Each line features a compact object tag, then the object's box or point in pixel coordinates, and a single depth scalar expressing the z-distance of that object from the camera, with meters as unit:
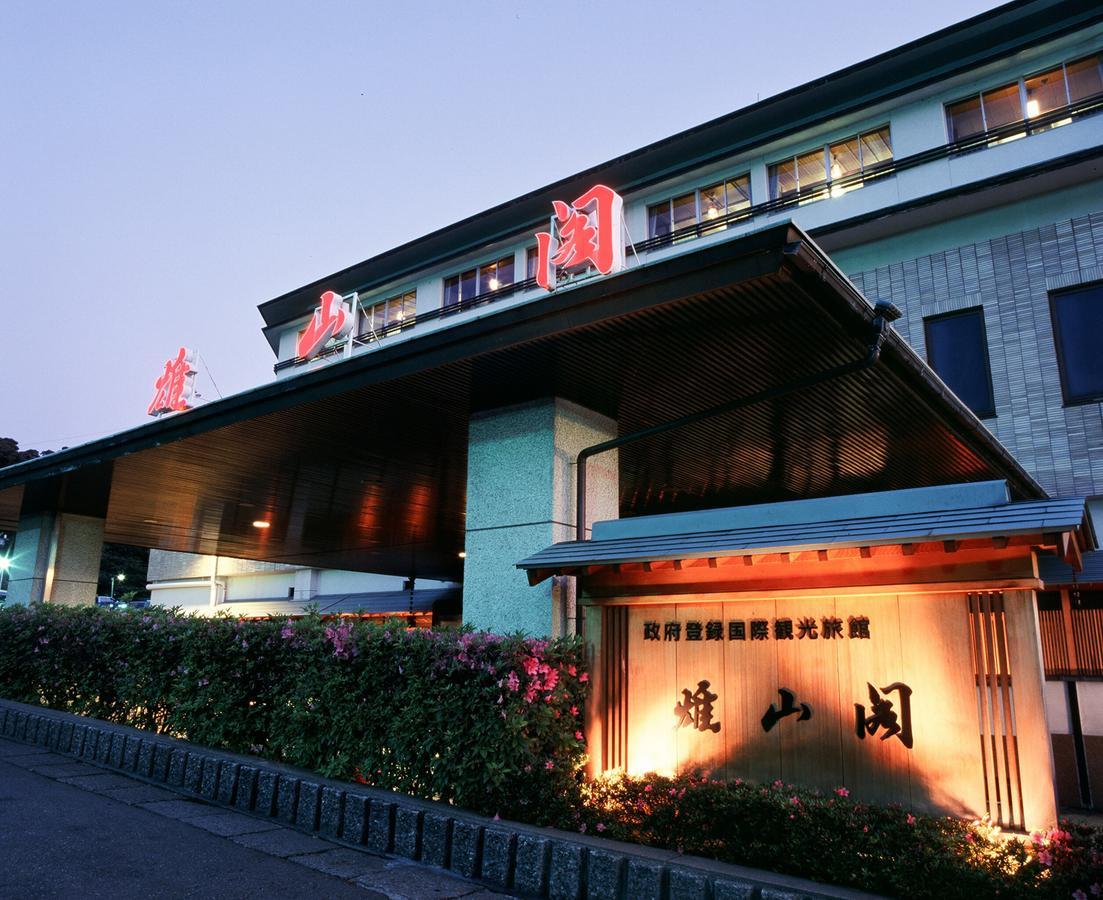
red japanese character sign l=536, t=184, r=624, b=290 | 14.59
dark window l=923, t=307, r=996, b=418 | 15.21
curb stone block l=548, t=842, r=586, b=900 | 5.02
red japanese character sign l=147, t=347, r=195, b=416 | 19.25
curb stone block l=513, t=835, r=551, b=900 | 5.17
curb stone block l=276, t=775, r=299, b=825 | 6.80
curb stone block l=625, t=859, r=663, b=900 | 4.71
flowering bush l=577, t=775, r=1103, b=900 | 4.54
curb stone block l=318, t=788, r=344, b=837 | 6.43
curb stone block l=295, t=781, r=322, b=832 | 6.61
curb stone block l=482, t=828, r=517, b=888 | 5.33
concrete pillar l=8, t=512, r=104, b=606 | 15.25
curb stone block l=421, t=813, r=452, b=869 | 5.73
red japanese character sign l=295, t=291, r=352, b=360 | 17.47
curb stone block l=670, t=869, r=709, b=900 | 4.53
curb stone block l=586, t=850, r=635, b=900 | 4.88
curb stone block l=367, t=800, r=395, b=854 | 6.07
